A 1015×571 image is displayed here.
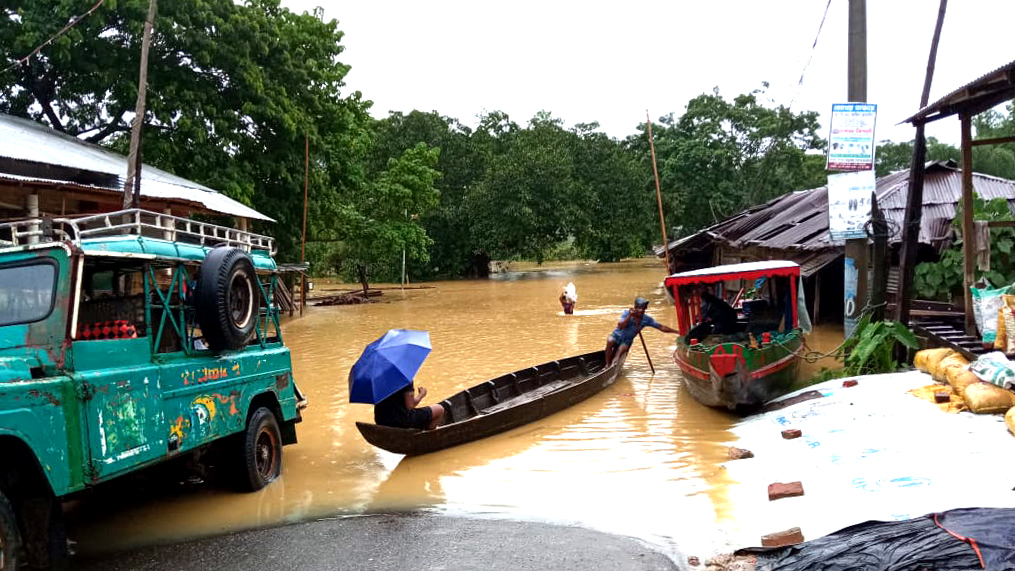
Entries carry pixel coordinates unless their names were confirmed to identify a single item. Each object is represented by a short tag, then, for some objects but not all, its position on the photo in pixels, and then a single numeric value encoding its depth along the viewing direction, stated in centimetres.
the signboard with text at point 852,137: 960
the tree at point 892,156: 5341
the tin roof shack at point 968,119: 714
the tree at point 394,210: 3394
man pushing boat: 1298
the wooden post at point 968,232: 829
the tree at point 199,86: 1811
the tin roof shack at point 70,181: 1204
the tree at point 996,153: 3909
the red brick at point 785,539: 480
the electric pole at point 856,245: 985
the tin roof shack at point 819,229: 1568
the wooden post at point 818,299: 1848
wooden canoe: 793
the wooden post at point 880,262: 998
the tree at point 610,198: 4672
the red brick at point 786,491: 580
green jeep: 439
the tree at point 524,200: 4359
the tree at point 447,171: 4691
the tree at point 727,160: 4256
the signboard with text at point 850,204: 974
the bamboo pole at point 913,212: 906
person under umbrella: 751
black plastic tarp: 363
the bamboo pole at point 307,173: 2175
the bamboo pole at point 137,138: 1084
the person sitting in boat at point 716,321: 1178
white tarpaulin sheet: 498
